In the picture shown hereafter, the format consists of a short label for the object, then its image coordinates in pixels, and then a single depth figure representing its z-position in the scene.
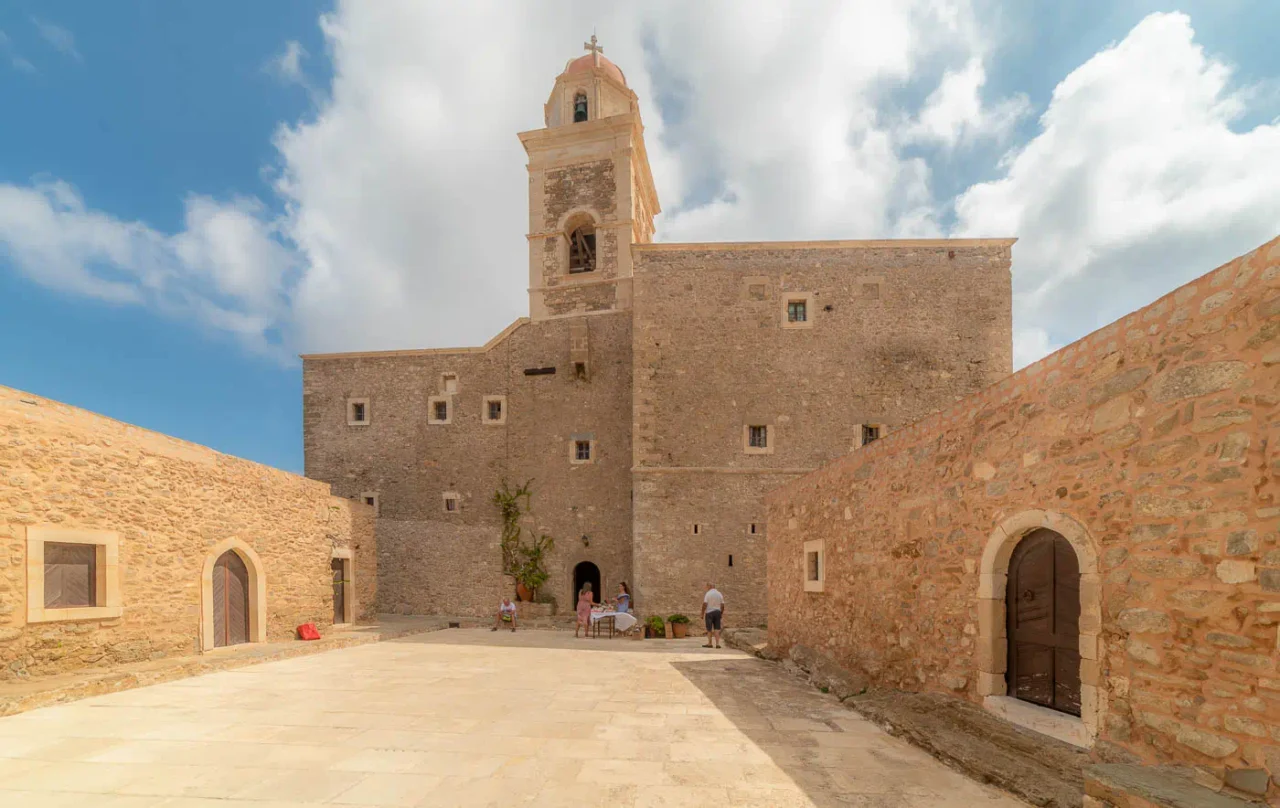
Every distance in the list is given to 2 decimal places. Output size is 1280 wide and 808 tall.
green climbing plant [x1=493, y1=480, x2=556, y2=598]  18.41
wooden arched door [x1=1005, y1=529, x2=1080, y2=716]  4.36
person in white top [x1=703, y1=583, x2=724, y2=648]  11.77
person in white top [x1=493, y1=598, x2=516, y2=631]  15.26
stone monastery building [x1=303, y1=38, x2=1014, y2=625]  16.47
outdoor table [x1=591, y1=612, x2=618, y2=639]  13.94
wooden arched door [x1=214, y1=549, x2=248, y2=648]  9.96
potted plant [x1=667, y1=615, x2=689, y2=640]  14.56
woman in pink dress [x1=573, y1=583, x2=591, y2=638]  14.39
